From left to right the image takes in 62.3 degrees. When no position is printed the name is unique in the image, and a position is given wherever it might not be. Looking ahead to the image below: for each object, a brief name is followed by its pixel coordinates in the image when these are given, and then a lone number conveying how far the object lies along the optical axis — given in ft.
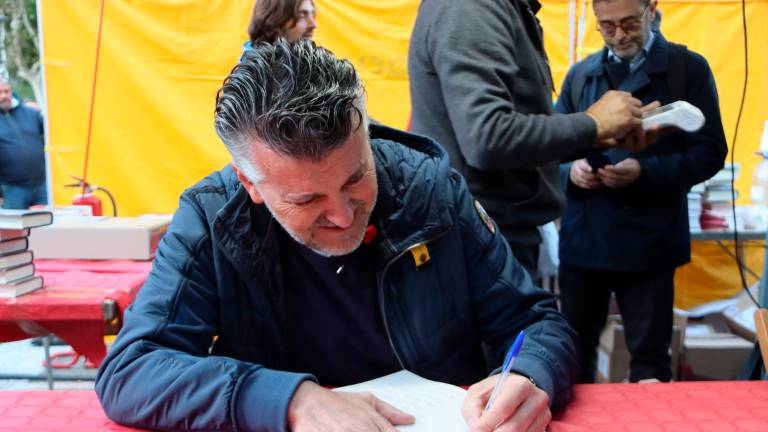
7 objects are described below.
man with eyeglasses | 6.93
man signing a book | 3.06
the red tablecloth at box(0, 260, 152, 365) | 5.85
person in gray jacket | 4.98
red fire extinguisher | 9.27
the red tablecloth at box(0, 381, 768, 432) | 3.19
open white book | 2.97
